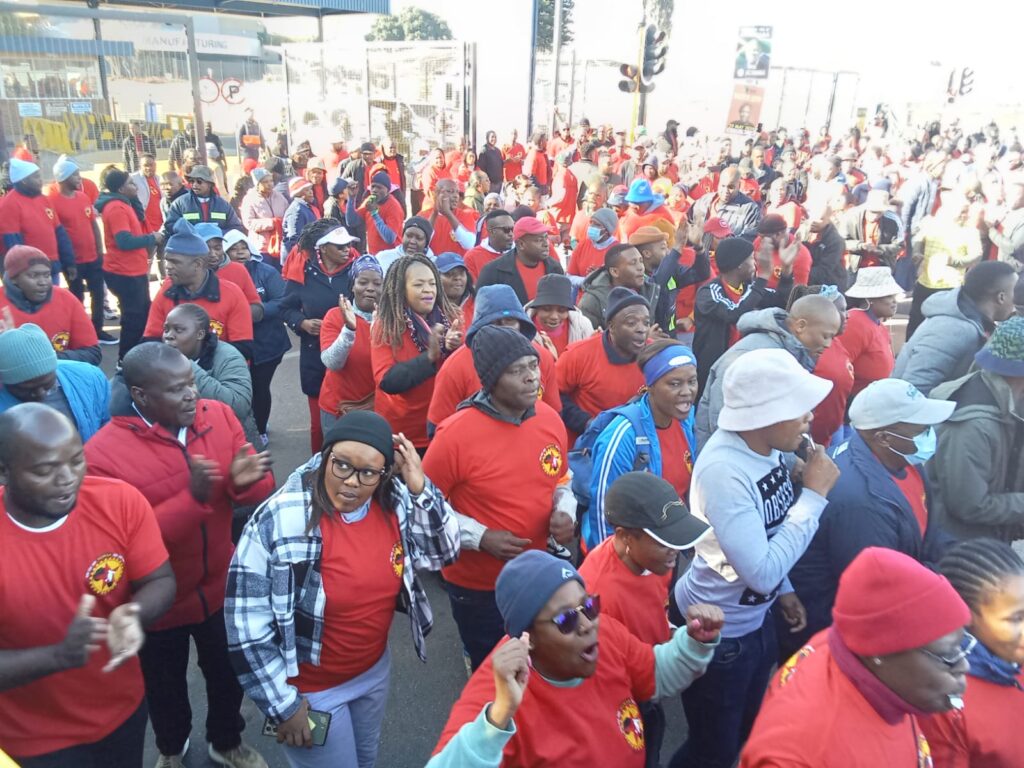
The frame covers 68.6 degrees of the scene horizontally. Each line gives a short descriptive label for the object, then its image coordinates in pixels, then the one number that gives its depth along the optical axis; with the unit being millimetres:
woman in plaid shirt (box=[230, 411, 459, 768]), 2383
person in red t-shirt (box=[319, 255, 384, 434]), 4660
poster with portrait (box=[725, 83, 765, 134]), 24344
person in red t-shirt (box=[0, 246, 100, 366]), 4344
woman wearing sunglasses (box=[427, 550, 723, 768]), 1975
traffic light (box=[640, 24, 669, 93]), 12711
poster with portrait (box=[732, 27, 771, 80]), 24094
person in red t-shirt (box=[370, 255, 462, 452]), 4262
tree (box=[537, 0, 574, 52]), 26766
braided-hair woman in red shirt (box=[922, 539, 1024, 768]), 2072
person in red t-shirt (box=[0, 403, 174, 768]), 2150
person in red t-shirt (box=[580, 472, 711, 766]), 2377
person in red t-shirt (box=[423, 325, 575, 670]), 3078
